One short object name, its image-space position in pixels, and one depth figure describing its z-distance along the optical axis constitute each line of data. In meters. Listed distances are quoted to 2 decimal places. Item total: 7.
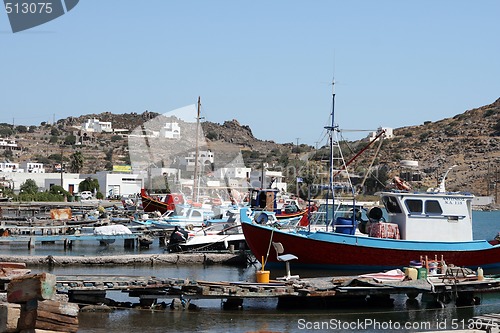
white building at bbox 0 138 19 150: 190.25
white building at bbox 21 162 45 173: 147.50
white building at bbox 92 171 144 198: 114.31
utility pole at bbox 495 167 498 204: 136.00
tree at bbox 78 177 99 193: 110.81
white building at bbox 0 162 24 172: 145.62
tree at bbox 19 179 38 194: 108.48
